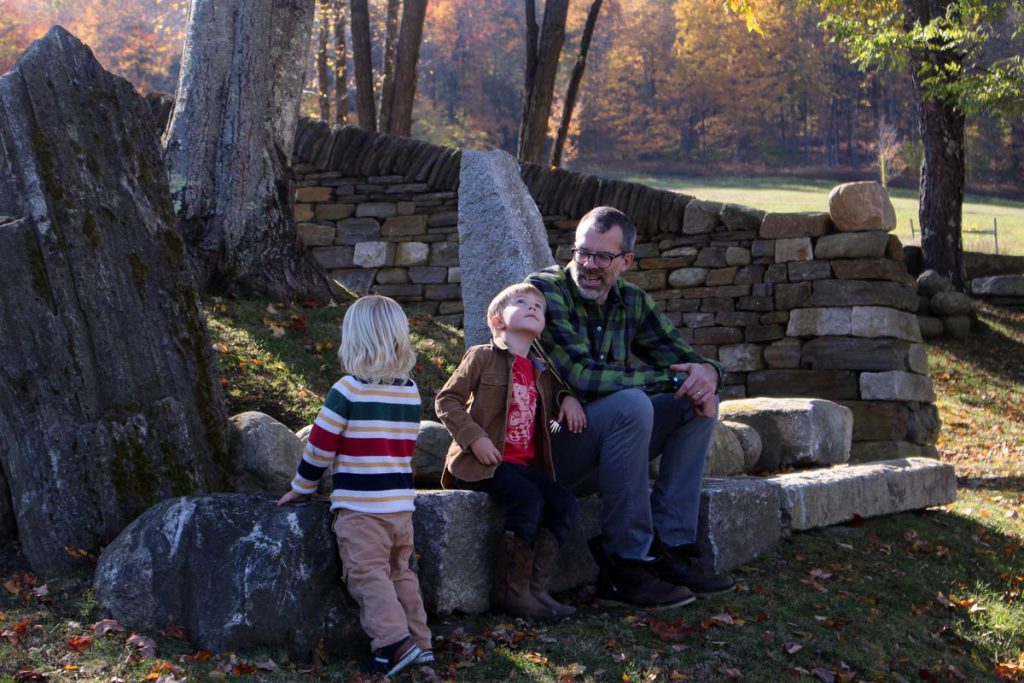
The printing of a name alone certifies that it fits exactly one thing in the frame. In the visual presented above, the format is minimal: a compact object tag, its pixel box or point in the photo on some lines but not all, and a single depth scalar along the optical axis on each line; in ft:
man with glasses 14.06
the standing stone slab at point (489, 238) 19.21
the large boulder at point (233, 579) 11.47
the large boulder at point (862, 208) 32.12
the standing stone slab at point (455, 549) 13.16
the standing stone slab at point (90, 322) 13.29
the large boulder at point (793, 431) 22.49
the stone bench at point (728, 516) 13.20
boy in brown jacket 13.28
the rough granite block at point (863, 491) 18.61
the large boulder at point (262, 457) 14.98
